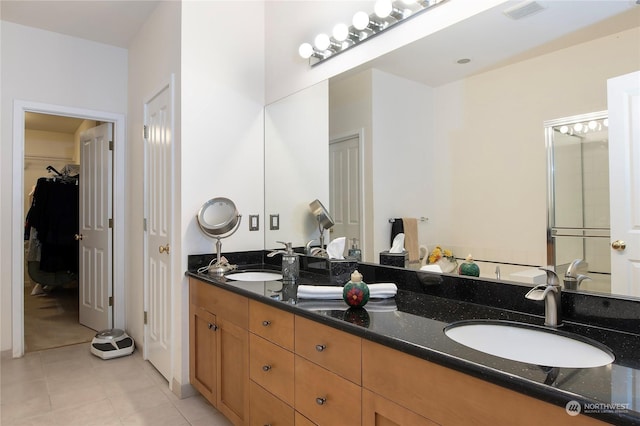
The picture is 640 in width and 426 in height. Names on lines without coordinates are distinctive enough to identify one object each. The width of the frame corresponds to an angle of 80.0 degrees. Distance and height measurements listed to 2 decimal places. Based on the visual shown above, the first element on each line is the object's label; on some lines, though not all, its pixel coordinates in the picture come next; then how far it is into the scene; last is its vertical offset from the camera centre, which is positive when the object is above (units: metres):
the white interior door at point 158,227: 2.58 -0.06
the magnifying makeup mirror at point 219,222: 2.39 -0.02
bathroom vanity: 0.78 -0.38
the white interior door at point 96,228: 3.62 -0.09
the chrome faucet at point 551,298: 1.15 -0.25
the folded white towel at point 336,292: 1.55 -0.31
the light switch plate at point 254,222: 2.73 -0.03
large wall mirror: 1.21 +0.38
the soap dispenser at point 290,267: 2.04 -0.27
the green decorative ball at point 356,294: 1.39 -0.28
